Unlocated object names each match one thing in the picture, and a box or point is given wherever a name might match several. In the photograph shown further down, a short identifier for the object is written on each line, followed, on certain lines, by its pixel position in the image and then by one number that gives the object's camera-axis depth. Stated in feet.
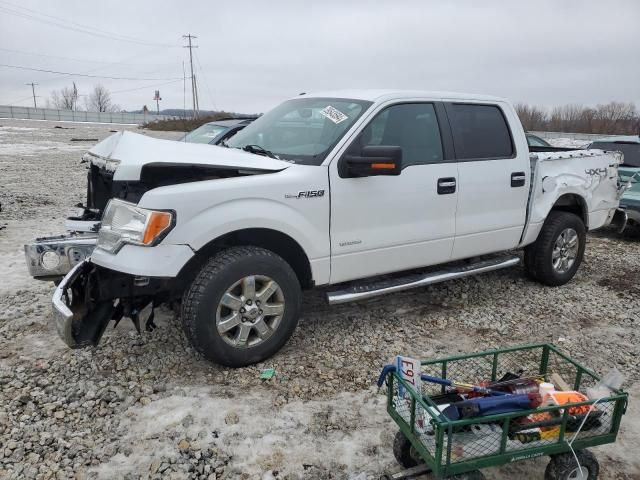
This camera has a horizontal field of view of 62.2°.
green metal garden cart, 7.88
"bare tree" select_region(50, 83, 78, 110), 298.97
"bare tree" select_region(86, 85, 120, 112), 304.71
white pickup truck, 11.15
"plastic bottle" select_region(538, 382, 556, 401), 8.95
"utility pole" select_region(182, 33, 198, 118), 197.67
